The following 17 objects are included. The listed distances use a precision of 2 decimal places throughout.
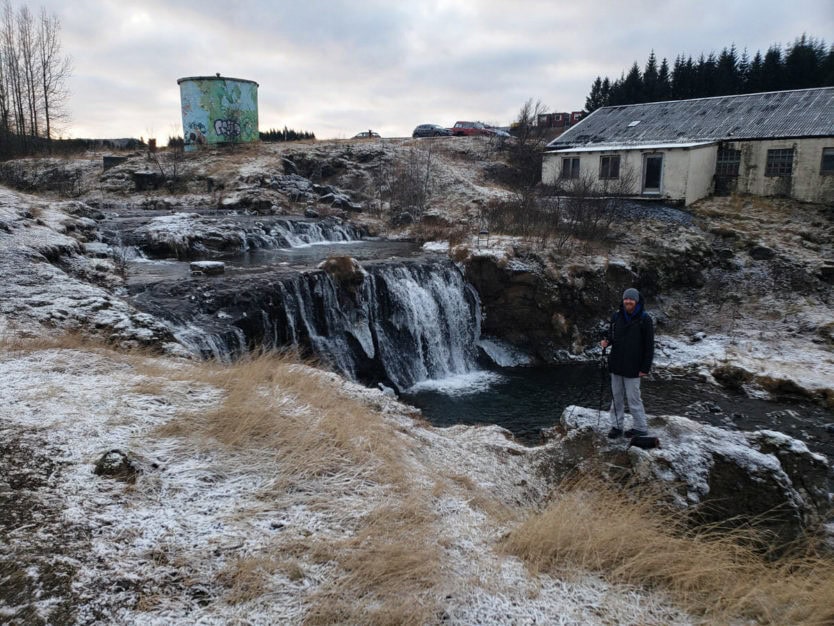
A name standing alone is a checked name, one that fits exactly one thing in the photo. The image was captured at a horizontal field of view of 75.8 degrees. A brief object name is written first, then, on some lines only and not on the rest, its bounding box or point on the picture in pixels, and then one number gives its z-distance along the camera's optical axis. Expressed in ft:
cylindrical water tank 114.32
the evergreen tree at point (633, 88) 158.10
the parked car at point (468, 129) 138.10
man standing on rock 22.88
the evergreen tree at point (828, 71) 129.08
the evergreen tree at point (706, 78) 147.23
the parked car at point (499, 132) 128.32
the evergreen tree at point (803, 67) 133.39
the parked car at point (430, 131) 143.84
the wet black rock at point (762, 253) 70.59
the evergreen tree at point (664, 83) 153.69
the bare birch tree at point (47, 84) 127.95
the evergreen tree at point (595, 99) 171.83
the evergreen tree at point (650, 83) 155.63
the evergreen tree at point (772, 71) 137.90
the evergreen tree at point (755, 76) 140.46
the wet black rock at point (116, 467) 14.24
